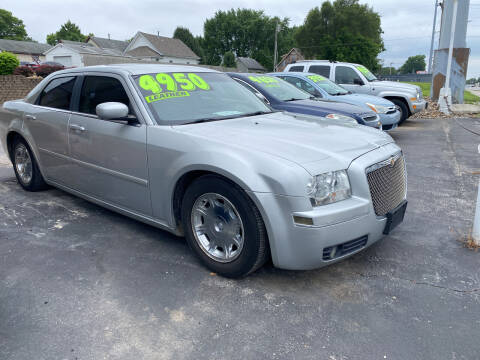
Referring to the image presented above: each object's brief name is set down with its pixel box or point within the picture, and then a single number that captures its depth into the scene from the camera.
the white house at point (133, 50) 53.78
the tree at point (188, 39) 80.81
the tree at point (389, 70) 117.24
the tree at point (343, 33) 50.69
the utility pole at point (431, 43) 50.75
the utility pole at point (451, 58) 15.04
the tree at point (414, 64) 140.06
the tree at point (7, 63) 18.78
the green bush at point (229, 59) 71.88
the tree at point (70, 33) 88.06
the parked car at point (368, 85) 11.67
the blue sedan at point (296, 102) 6.95
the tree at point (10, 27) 78.05
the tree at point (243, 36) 84.06
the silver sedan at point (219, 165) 2.69
